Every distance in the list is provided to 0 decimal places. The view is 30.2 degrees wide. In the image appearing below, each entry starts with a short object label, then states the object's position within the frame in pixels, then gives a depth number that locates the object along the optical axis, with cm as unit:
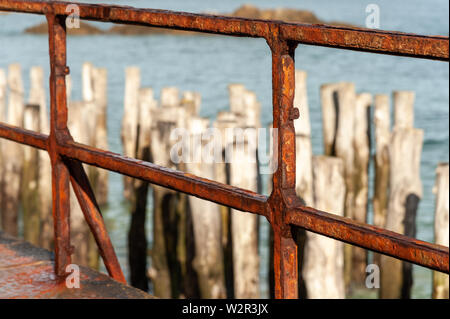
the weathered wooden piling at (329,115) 870
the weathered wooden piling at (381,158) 829
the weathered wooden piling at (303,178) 564
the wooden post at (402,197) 657
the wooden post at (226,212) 645
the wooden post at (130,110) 1133
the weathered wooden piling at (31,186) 871
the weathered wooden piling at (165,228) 689
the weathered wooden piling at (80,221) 699
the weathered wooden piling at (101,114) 1148
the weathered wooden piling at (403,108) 880
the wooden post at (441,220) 566
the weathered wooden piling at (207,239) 611
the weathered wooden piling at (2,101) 887
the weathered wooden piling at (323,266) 549
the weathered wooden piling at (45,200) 807
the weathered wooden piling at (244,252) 609
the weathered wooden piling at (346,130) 836
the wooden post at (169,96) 939
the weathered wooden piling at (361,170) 815
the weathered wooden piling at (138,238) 752
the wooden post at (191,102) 789
